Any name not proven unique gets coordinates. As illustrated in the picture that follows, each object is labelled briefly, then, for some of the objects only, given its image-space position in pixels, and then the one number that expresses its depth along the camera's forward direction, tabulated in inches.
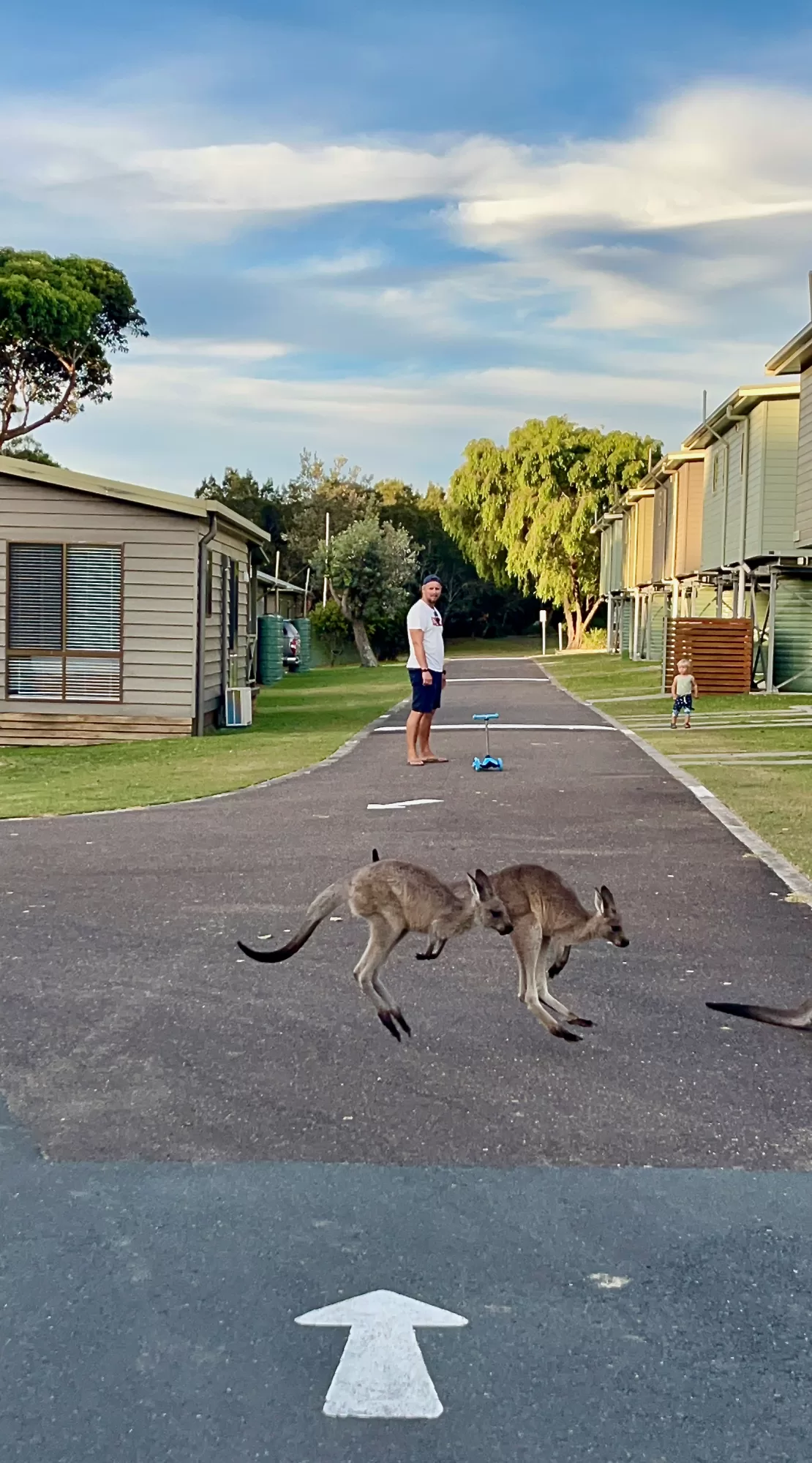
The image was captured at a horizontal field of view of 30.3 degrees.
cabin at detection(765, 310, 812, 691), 1363.2
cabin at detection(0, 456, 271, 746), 890.7
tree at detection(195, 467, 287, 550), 3764.8
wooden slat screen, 1315.2
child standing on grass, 954.1
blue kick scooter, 633.6
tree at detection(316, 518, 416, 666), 2233.0
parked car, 2113.7
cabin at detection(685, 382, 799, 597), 1280.8
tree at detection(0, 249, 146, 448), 2053.4
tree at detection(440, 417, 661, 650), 2891.2
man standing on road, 540.7
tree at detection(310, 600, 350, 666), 2500.0
